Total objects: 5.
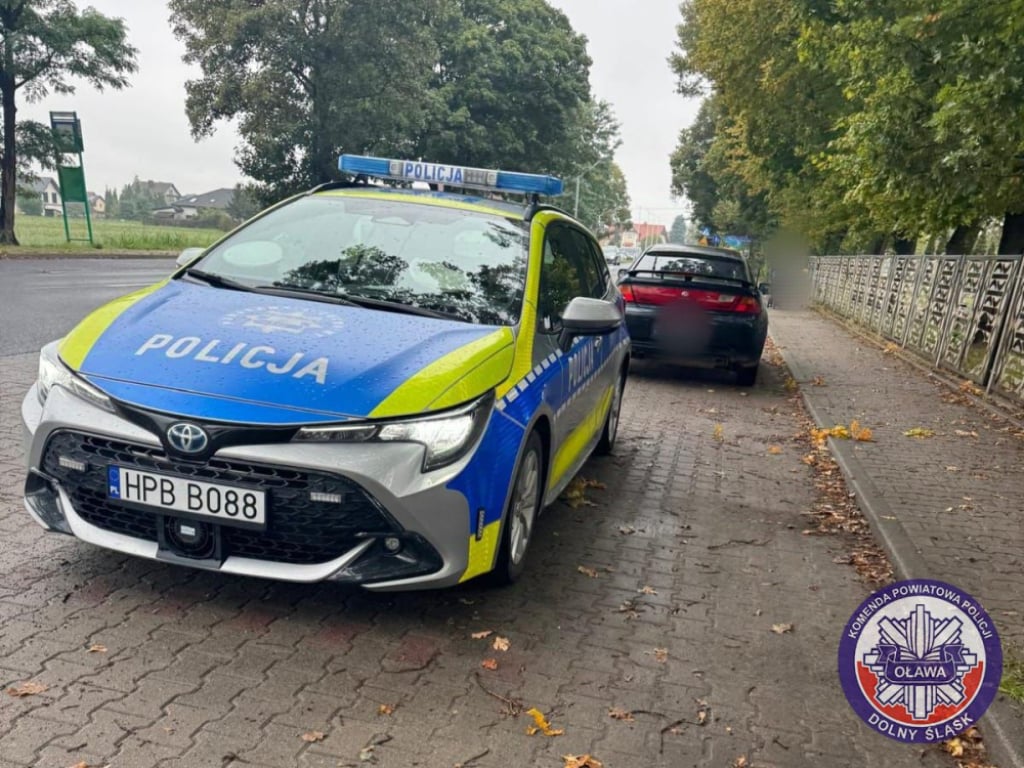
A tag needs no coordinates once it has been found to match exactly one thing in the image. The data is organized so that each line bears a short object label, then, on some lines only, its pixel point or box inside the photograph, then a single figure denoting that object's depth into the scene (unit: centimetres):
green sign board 2986
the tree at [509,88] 4231
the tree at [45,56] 2559
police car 317
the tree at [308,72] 2989
